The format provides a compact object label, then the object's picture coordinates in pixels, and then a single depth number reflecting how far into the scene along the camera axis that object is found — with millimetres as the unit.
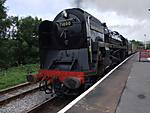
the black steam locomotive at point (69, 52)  4398
